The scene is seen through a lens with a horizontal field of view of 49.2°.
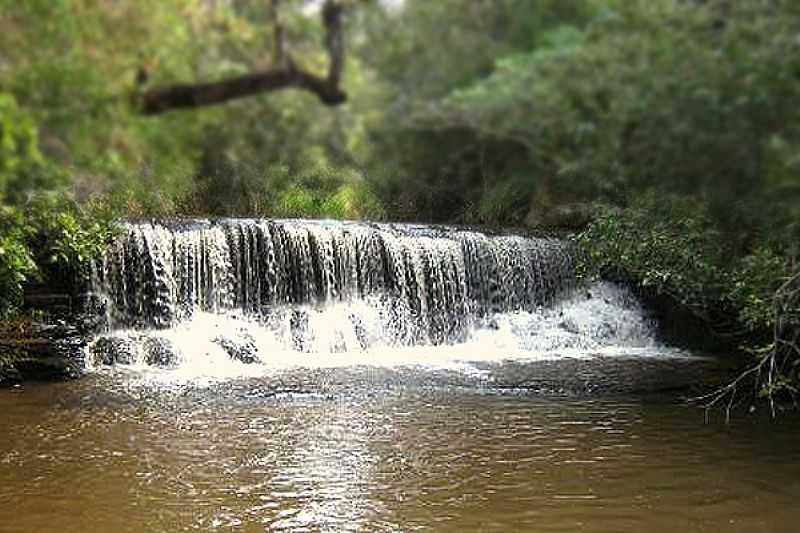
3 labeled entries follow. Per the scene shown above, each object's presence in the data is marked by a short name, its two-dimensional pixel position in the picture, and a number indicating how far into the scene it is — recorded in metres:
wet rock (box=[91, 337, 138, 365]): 10.92
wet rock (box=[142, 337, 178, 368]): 10.98
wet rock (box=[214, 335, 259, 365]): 11.34
